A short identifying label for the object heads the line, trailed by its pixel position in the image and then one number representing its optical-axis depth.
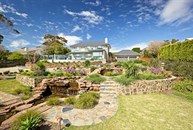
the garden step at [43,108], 5.02
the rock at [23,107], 5.43
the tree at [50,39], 39.63
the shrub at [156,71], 10.35
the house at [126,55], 33.12
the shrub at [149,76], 8.33
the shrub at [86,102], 5.43
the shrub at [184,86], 7.28
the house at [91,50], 30.21
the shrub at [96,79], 8.84
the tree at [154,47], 33.22
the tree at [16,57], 29.11
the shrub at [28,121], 3.31
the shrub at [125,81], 7.40
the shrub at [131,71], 8.67
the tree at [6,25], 18.75
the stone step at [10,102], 5.80
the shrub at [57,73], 11.42
